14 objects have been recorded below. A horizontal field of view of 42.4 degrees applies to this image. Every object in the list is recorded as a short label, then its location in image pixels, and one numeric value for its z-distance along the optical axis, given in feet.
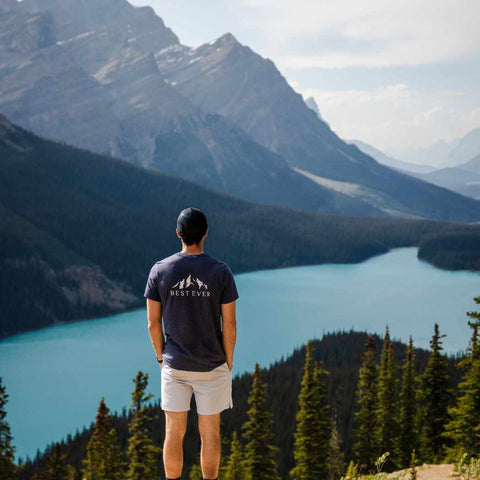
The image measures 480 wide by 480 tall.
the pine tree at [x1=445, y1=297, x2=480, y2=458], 130.52
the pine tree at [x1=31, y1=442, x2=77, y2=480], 164.55
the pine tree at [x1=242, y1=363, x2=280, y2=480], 158.81
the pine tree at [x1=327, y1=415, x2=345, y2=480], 162.24
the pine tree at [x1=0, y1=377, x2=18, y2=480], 134.72
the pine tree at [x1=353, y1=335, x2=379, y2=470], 199.82
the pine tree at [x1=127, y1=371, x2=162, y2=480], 148.97
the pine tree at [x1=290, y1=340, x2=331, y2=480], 167.02
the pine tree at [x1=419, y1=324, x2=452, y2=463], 186.39
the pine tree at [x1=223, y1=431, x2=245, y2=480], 142.92
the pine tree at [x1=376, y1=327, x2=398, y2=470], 195.72
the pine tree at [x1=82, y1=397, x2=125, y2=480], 158.10
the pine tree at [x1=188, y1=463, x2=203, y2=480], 197.06
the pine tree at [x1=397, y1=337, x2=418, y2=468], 194.18
